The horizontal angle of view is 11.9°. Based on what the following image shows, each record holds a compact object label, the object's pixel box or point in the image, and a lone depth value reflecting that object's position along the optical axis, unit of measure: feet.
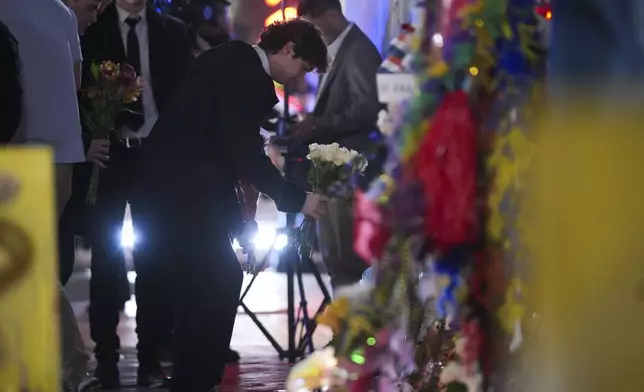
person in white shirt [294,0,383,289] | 44.77
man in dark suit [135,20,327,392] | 40.75
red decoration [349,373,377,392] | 38.20
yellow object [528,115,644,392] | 30.26
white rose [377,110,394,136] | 38.08
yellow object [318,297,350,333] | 38.48
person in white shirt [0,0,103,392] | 40.28
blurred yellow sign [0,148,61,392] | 24.09
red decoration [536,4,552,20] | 35.96
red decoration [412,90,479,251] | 36.63
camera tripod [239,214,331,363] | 44.83
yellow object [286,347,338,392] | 38.59
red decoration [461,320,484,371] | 37.52
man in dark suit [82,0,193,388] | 43.14
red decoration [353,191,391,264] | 37.99
